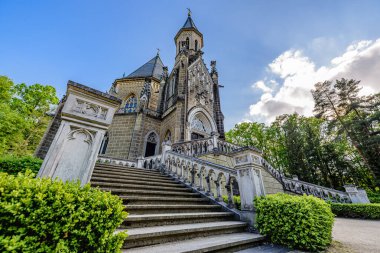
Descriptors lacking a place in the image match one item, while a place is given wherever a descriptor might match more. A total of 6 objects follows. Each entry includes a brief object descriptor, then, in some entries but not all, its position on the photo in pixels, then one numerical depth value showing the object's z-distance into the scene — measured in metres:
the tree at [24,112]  11.36
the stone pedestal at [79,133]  2.49
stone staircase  2.58
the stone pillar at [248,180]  3.98
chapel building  12.88
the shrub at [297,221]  2.90
